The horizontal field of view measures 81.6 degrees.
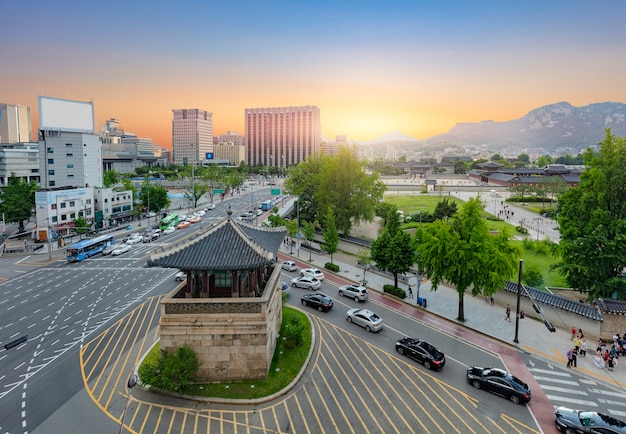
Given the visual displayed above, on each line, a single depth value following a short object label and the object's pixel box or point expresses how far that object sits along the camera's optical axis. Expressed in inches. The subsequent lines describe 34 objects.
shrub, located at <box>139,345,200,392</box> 764.0
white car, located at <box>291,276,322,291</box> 1453.0
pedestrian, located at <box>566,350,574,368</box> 906.9
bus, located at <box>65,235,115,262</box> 1828.2
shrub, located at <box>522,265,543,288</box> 1314.0
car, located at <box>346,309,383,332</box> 1085.1
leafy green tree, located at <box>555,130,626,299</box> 1149.7
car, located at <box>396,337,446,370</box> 880.9
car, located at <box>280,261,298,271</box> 1724.9
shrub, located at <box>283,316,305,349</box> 953.7
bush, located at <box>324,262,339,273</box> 1702.8
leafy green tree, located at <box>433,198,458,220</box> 2442.2
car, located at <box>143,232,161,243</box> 2283.5
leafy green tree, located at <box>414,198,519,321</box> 1098.1
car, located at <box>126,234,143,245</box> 2202.3
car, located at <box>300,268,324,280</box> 1547.7
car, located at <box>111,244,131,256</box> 1969.7
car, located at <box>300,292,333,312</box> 1230.0
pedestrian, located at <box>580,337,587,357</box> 967.0
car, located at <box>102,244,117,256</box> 1990.7
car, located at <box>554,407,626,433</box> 652.7
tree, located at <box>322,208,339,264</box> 1748.3
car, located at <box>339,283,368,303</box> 1330.0
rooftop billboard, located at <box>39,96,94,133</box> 2449.6
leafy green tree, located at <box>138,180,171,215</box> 3051.2
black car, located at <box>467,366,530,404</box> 760.3
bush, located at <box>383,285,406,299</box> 1363.2
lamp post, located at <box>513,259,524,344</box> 1012.7
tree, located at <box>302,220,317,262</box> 1943.8
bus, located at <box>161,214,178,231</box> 2624.8
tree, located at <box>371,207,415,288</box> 1374.3
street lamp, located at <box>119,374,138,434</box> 655.4
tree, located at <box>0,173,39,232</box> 2296.8
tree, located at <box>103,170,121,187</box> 3804.1
